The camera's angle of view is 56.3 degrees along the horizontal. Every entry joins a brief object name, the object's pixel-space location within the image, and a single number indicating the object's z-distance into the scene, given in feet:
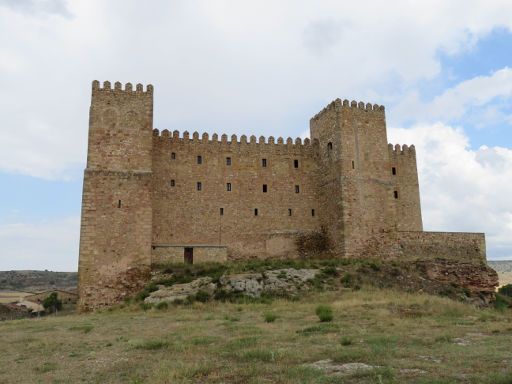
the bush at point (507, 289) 133.85
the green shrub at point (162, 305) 62.91
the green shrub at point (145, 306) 63.75
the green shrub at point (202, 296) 65.21
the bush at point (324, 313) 46.18
